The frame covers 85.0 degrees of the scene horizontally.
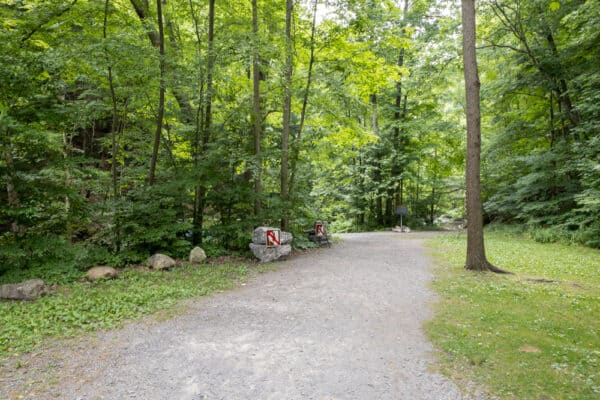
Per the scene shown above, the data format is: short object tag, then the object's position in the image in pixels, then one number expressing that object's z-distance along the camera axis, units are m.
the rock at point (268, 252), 8.68
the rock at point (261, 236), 8.78
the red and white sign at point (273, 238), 8.69
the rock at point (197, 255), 8.24
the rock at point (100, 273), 6.43
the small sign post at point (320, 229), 11.38
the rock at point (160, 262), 7.41
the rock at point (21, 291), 5.22
